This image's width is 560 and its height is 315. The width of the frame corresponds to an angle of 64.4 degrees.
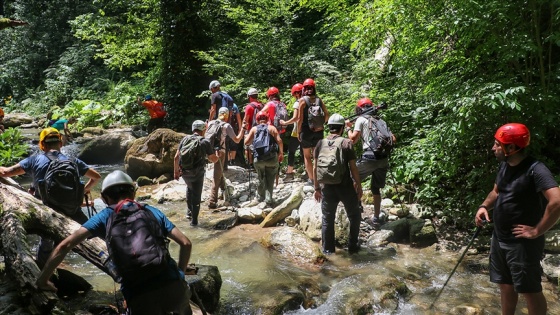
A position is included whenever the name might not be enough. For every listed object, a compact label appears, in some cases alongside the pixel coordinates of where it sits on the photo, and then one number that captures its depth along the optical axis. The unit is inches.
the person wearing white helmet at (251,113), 364.4
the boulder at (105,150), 574.6
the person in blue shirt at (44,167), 197.2
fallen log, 136.0
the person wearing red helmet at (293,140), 319.2
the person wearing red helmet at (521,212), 145.9
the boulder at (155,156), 456.8
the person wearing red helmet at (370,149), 274.4
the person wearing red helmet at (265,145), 320.2
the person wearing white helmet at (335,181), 232.1
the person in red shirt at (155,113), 597.0
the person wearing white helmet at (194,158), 294.0
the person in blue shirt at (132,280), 118.5
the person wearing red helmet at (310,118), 306.7
